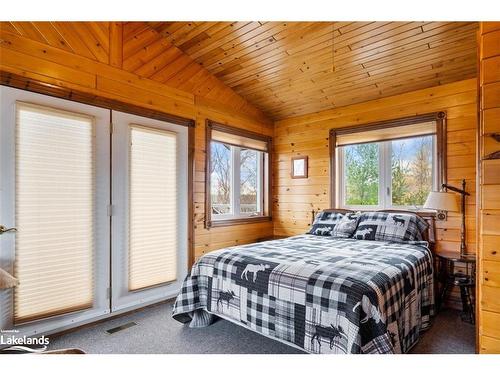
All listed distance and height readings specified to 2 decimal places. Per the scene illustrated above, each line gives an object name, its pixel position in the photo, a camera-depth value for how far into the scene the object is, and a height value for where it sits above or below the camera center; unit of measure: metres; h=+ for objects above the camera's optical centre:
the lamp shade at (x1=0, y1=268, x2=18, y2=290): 1.82 -0.56
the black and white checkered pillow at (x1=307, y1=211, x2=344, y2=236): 3.34 -0.38
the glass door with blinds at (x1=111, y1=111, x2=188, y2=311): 2.67 -0.19
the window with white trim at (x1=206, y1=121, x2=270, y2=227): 3.62 +0.20
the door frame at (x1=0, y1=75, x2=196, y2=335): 2.09 +0.76
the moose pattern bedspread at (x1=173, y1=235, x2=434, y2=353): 1.57 -0.66
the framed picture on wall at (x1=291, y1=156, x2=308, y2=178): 4.09 +0.34
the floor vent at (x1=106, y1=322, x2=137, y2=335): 2.35 -1.12
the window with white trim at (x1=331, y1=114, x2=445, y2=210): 3.18 +0.33
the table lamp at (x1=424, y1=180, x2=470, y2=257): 2.67 -0.11
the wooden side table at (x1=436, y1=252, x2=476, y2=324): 2.46 -0.78
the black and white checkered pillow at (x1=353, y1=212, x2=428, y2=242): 2.85 -0.37
